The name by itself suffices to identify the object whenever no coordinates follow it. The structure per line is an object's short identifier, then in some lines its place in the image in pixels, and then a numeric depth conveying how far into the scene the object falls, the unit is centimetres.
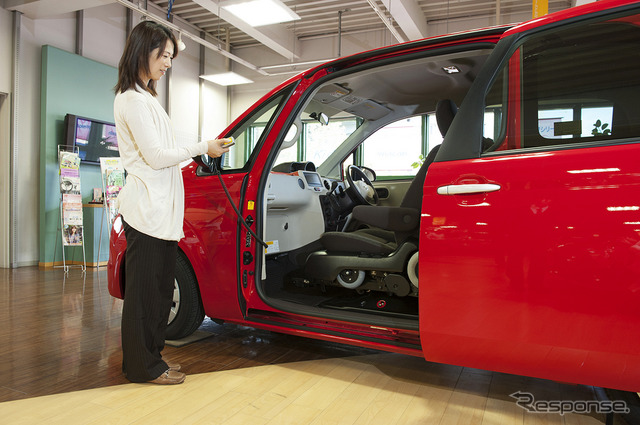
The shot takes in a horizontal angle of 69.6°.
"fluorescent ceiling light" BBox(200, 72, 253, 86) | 855
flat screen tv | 643
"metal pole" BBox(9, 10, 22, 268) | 610
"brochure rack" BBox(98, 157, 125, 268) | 660
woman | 196
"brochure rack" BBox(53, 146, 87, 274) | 618
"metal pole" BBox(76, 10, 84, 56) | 704
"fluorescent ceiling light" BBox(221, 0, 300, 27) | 599
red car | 140
